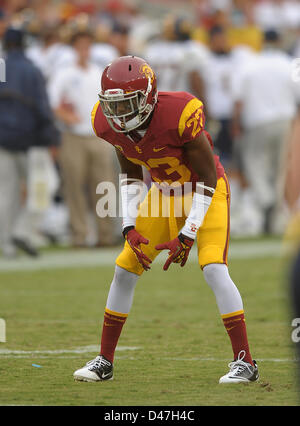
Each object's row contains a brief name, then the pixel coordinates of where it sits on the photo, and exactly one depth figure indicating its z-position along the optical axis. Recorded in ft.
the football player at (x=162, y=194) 16.48
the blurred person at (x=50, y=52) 38.91
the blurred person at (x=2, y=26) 35.56
